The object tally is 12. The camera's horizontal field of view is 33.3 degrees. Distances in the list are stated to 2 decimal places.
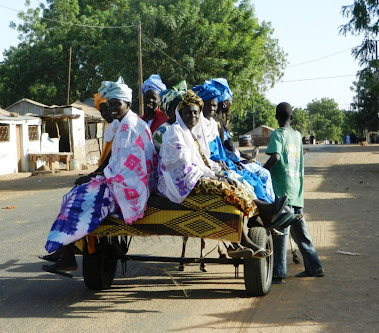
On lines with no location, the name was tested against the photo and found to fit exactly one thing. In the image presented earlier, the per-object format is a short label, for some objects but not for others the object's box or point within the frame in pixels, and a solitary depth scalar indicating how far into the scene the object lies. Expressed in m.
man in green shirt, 6.74
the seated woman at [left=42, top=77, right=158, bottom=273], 5.61
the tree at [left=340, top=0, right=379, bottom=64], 25.02
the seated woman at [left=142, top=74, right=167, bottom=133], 7.15
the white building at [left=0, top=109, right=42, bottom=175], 29.13
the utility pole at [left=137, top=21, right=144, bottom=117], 30.03
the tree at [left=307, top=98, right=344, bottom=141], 127.38
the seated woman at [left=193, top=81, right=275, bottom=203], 6.37
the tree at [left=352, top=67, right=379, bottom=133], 69.19
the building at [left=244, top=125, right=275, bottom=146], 72.10
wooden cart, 5.60
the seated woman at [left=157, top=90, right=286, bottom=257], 5.65
